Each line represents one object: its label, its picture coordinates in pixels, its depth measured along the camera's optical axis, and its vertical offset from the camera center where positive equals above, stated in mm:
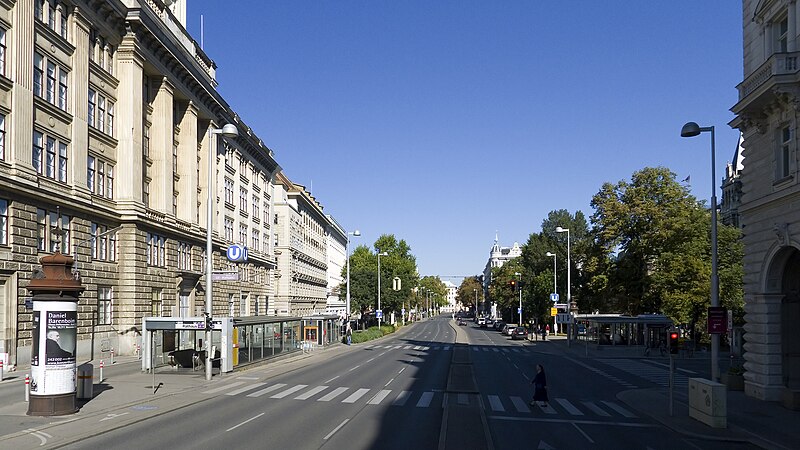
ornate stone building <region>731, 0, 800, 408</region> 25031 +2629
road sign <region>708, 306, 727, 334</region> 24844 -1779
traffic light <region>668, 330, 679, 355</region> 23297 -2432
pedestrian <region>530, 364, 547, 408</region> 25125 -4136
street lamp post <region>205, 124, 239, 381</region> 30672 +512
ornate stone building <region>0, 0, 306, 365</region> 34938 +6663
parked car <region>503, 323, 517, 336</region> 92644 -8046
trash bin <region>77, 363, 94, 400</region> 23878 -3881
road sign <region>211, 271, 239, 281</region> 31734 -408
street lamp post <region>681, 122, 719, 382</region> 24514 +630
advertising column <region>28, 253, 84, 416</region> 20203 -2092
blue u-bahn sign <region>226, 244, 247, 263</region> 37406 +712
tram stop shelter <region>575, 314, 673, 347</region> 61656 -5534
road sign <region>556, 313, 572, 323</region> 58341 -4090
